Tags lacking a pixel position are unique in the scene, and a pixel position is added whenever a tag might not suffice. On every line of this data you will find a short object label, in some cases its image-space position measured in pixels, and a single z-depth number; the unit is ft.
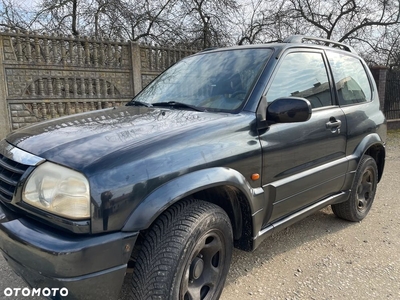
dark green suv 5.32
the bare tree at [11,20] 38.55
